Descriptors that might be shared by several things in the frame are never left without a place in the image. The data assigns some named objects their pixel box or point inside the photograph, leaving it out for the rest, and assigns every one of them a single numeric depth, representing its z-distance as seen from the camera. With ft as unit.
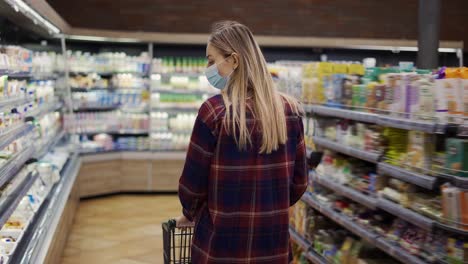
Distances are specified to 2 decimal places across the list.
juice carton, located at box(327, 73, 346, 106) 15.72
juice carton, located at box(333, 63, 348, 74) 17.29
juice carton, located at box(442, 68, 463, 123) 10.62
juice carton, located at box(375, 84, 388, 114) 13.12
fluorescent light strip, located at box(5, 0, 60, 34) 14.79
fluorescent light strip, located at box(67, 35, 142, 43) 29.55
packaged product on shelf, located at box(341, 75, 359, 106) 15.23
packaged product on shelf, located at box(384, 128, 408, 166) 12.54
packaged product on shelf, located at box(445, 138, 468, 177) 10.16
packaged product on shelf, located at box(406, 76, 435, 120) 11.25
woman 8.34
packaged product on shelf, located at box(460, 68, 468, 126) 10.55
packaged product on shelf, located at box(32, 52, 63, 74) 21.15
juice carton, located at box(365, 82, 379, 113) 13.69
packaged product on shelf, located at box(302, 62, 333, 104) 17.10
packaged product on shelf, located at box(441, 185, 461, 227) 10.19
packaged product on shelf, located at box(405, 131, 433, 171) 11.32
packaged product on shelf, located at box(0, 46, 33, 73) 14.73
